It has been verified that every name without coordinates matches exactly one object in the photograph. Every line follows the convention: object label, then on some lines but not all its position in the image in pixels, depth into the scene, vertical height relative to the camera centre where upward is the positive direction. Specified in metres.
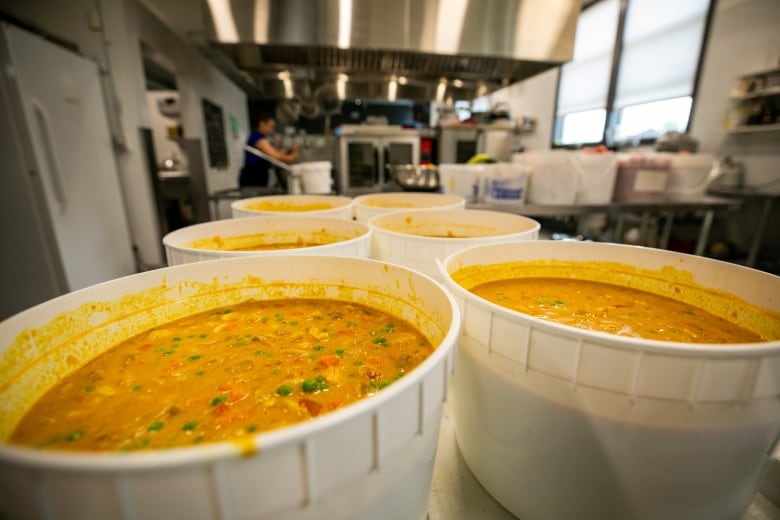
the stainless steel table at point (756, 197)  3.07 -0.17
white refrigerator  2.10 +0.02
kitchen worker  4.17 +0.19
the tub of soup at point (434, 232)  1.05 -0.20
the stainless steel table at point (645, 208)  2.38 -0.22
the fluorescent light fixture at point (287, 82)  3.47 +1.04
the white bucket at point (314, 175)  2.76 +0.02
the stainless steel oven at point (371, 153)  3.79 +0.28
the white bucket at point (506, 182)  2.29 -0.03
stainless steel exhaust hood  2.62 +1.13
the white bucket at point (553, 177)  2.37 +0.01
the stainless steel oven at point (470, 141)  4.25 +0.46
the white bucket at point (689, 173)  2.56 +0.05
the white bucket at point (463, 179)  2.46 -0.01
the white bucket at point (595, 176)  2.38 +0.02
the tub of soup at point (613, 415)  0.47 -0.36
